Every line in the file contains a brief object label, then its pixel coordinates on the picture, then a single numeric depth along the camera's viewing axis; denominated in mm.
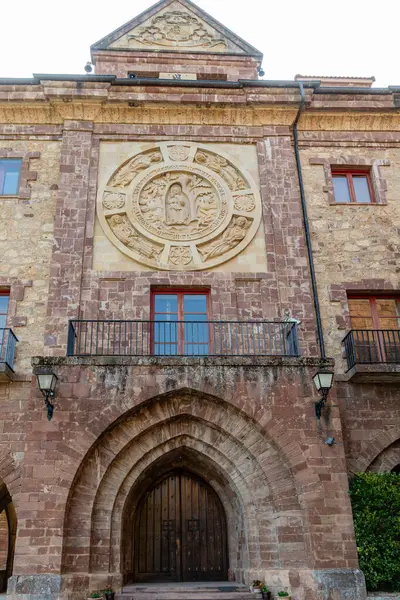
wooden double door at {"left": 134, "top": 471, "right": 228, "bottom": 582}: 12375
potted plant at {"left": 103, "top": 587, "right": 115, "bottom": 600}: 10172
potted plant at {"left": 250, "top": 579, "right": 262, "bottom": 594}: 10530
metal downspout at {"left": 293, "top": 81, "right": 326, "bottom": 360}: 13031
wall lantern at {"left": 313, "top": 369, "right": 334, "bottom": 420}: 10974
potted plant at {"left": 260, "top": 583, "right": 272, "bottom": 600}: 10391
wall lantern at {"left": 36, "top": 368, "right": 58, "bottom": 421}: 10656
